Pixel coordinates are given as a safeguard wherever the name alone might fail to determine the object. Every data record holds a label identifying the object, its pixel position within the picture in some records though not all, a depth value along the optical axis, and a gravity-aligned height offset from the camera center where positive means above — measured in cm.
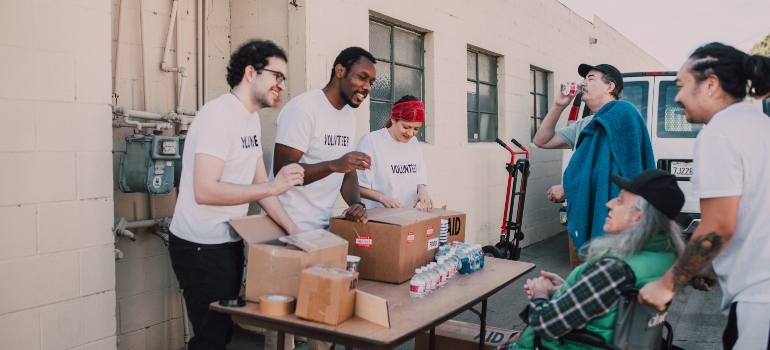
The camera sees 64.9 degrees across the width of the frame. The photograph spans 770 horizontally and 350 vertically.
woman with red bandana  392 +4
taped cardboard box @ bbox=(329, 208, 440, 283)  293 -38
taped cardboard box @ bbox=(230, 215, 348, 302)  242 -37
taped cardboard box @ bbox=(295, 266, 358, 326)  224 -48
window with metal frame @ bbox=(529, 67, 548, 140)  905 +108
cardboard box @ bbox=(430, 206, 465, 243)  355 -34
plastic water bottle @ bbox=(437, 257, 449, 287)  297 -51
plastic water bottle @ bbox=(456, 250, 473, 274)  326 -53
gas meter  352 +3
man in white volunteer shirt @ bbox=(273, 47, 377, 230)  323 +19
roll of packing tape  232 -53
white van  641 +47
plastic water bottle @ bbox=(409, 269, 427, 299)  272 -54
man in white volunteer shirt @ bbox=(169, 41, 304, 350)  252 -8
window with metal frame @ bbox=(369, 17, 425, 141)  556 +98
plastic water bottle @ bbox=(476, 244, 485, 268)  343 -50
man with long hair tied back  211 -11
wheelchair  226 -63
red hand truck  686 -61
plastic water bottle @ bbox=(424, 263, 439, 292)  283 -52
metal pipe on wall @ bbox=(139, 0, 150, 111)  382 +65
